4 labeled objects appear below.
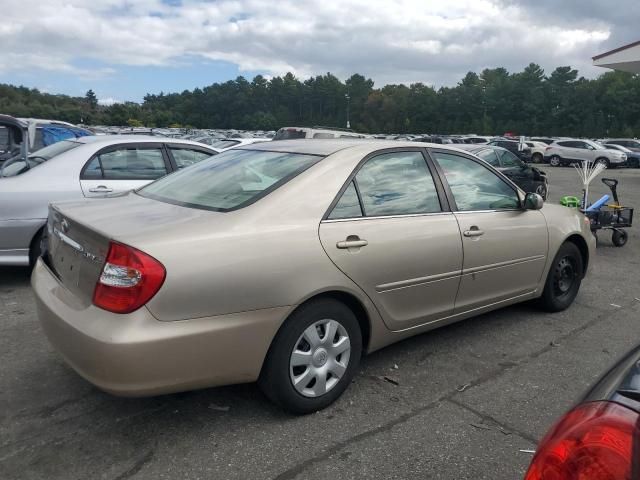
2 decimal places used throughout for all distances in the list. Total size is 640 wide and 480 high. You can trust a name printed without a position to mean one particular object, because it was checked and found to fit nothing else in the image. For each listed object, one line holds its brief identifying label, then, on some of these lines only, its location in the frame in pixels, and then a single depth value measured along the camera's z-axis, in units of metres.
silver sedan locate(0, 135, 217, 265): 5.07
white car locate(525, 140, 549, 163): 35.28
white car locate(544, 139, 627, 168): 30.80
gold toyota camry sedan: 2.55
